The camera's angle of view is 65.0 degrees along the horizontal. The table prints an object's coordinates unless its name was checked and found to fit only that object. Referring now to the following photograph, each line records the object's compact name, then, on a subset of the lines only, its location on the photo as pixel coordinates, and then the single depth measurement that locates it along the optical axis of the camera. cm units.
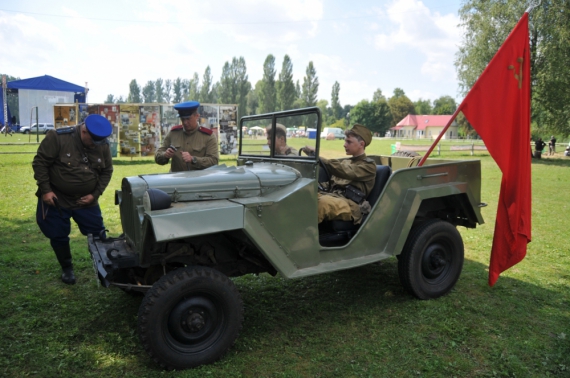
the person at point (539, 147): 2472
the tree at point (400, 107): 8516
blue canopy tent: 4572
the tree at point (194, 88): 7600
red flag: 433
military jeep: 304
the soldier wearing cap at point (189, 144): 506
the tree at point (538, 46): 2156
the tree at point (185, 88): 10206
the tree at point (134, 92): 9582
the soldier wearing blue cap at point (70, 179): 434
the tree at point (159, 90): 10419
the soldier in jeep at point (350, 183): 391
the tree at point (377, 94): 9762
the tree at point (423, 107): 10129
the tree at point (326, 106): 8645
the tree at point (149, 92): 10561
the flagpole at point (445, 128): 445
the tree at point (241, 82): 6241
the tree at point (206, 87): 7300
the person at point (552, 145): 2908
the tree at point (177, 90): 10201
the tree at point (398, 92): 9464
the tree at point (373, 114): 7325
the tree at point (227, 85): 6241
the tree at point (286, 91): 5816
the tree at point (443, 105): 9119
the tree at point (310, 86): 6538
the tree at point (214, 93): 7262
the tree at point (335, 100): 8500
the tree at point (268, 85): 5931
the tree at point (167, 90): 10492
